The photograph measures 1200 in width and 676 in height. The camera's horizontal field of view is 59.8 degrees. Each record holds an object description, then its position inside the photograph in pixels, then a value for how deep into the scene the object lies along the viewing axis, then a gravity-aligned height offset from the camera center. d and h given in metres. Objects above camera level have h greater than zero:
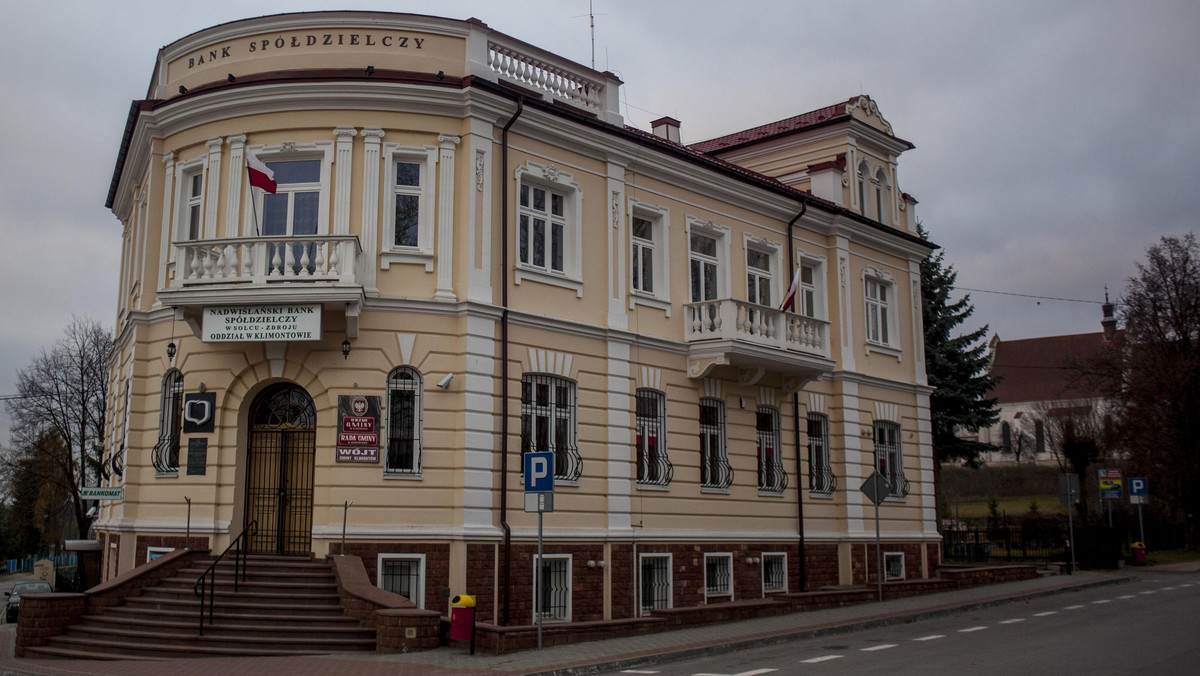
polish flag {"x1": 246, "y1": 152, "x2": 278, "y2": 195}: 17.69 +5.54
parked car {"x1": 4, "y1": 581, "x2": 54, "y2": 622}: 28.02 -2.33
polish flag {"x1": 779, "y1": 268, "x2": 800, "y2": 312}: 23.72 +4.67
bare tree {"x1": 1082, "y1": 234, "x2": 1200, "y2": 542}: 43.97 +5.51
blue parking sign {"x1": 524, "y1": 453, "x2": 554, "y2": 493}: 14.74 +0.47
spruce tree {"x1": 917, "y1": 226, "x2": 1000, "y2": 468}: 38.78 +5.00
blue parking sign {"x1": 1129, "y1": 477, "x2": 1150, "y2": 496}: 34.38 +0.64
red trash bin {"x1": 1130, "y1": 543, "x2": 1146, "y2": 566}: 35.00 -1.60
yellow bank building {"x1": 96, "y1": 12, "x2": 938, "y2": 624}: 17.86 +3.28
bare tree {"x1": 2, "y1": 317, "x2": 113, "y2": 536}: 49.78 +4.78
